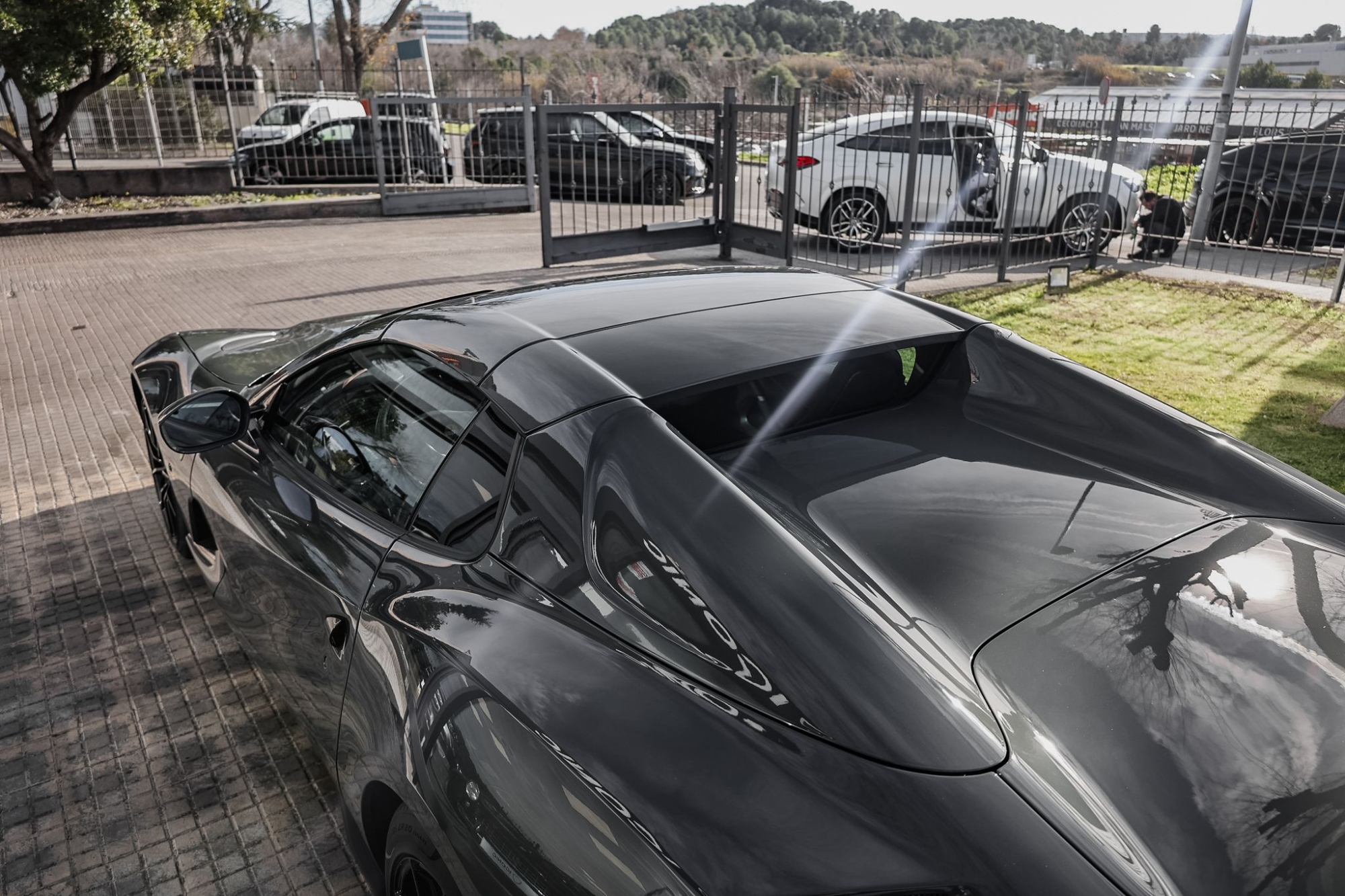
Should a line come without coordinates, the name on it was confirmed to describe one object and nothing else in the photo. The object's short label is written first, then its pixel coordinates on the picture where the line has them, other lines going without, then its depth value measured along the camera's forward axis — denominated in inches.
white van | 761.0
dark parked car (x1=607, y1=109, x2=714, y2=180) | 503.2
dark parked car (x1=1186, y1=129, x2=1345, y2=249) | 446.9
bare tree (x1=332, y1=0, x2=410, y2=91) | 1196.5
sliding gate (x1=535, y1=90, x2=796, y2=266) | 447.5
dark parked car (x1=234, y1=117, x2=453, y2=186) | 716.7
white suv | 442.3
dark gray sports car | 55.1
